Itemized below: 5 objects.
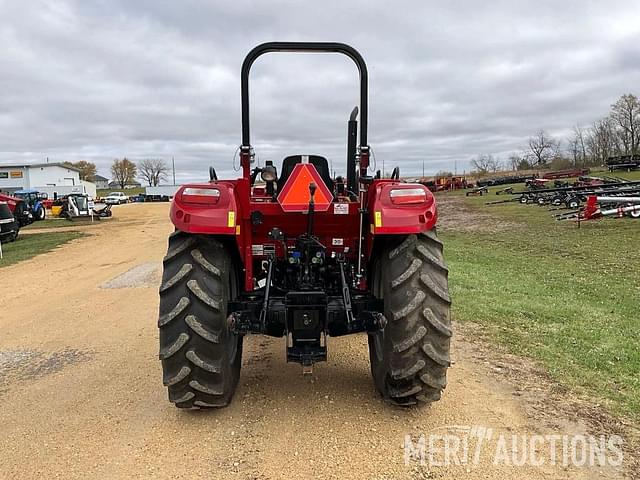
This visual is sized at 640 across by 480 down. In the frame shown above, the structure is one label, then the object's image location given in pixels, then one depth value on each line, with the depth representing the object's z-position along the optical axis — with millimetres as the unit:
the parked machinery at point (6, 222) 18062
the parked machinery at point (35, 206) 32094
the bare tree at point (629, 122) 73000
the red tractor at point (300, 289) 3621
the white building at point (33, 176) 71562
